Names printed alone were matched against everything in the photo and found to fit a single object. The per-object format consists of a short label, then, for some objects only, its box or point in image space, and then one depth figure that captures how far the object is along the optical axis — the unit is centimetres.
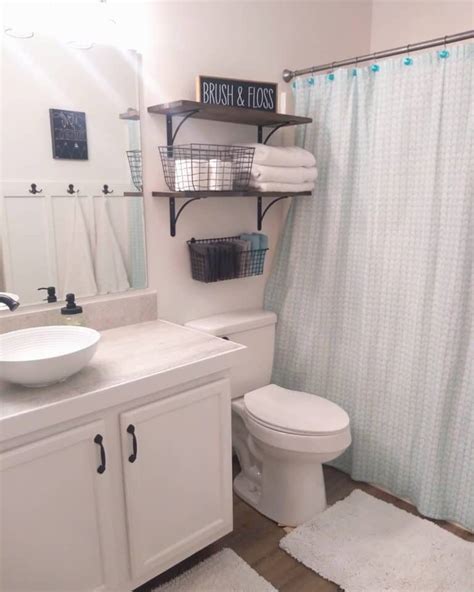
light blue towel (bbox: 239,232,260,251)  236
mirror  170
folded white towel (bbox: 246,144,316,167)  211
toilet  198
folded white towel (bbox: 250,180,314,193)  214
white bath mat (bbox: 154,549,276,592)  174
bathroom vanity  132
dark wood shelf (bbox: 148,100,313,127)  189
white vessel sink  132
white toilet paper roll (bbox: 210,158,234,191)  196
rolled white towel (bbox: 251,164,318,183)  212
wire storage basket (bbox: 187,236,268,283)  216
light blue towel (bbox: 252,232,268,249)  238
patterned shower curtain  194
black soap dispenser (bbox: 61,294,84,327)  174
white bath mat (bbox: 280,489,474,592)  177
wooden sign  204
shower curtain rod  182
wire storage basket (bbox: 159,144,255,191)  194
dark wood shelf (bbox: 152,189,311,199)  193
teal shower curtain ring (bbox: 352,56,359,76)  218
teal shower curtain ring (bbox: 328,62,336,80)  225
